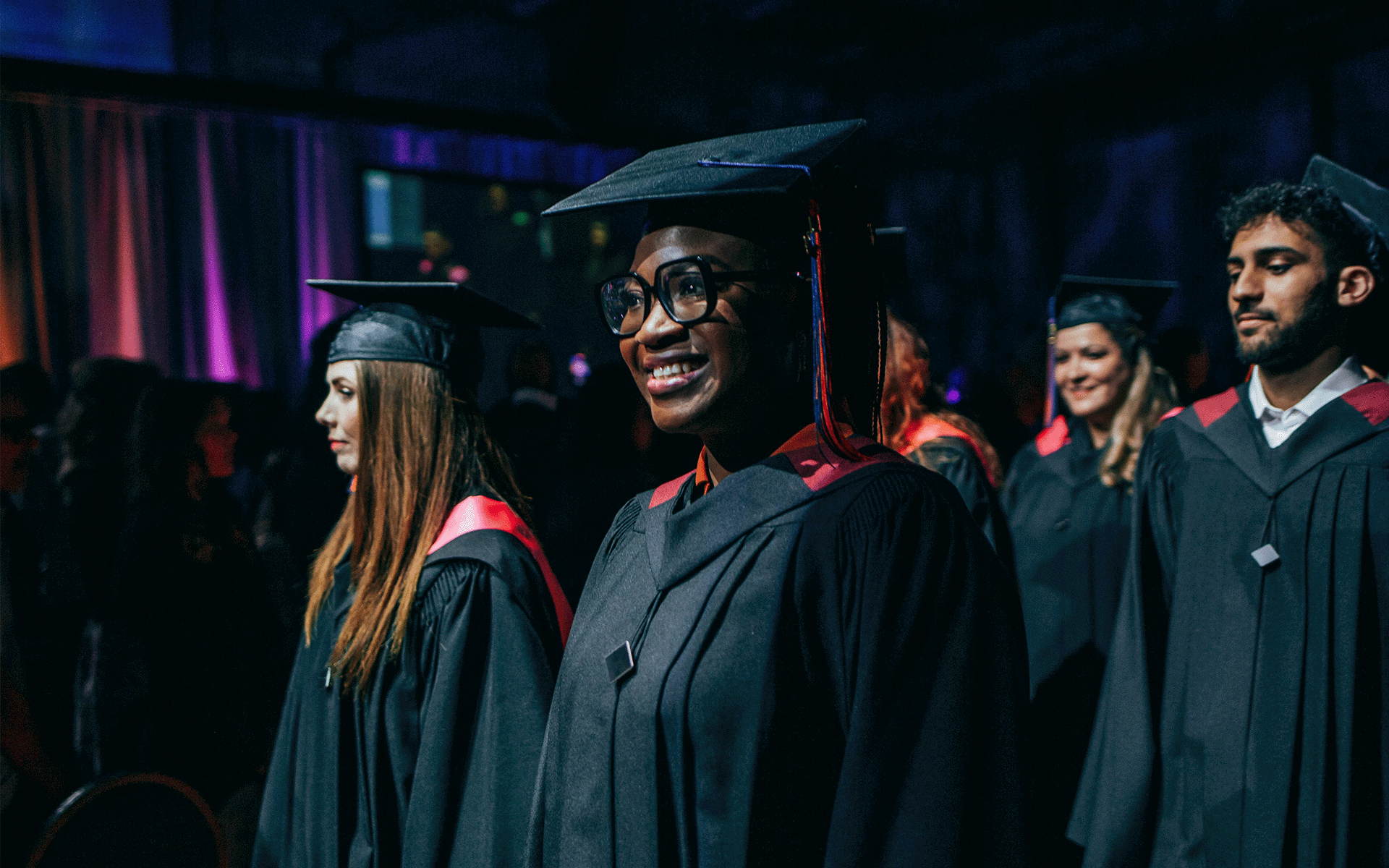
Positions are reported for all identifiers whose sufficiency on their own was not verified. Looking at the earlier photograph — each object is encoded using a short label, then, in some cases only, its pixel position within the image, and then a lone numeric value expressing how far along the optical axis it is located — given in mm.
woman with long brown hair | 1843
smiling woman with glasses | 1083
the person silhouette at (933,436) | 3283
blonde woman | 3637
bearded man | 2160
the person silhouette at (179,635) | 3285
